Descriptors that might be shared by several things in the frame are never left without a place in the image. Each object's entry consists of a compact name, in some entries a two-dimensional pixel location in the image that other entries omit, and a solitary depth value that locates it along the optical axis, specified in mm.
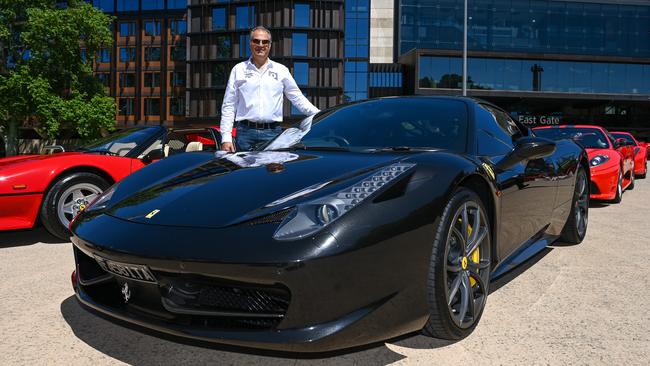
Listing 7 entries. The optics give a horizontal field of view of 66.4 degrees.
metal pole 23581
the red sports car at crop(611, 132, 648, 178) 11335
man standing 4512
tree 31438
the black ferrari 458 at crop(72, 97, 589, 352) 1714
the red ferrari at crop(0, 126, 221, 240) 4294
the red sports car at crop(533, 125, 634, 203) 6855
